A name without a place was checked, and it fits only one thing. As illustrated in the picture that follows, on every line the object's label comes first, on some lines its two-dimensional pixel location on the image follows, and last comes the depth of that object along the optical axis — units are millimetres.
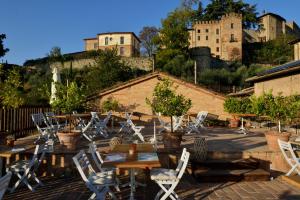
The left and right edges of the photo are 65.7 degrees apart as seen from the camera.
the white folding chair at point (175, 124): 7992
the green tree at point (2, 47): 17681
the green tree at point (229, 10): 44884
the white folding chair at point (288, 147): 4425
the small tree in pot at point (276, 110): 5797
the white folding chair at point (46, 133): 7076
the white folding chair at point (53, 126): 7531
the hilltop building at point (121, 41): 48319
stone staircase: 5030
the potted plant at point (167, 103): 5944
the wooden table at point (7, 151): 4038
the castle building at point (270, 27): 49455
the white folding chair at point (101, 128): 8059
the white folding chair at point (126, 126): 8463
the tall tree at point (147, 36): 46258
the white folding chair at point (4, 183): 2152
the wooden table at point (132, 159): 3319
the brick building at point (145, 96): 13027
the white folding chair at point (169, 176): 3707
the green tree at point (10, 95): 8497
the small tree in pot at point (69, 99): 6348
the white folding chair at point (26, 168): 4302
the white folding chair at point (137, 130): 7094
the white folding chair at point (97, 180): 3483
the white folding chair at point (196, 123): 8842
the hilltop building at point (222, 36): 43226
